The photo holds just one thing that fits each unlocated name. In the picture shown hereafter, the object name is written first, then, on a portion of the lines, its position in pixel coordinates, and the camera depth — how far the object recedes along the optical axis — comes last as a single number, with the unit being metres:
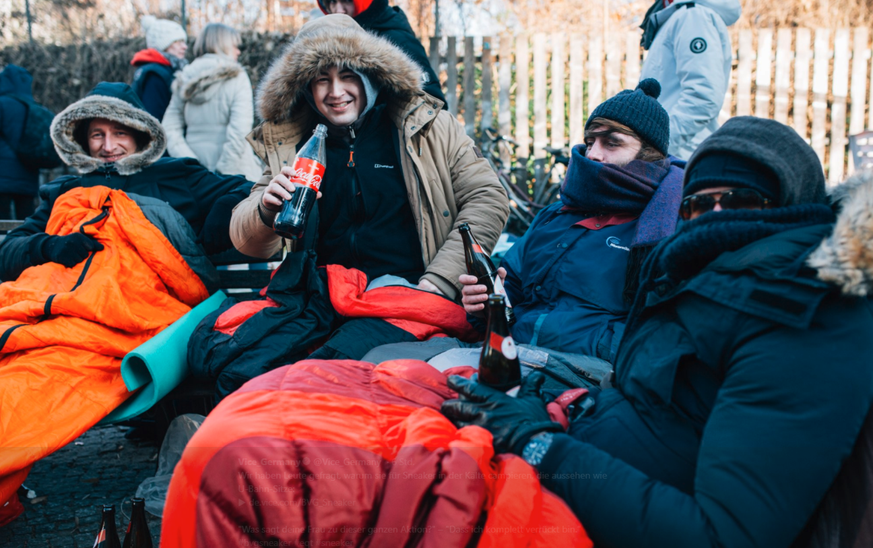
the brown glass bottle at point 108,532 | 1.95
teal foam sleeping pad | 2.56
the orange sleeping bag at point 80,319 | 2.37
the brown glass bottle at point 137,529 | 2.06
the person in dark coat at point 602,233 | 2.22
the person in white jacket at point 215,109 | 4.98
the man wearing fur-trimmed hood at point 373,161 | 2.91
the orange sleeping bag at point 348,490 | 1.27
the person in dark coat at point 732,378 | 1.14
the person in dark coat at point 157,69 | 5.39
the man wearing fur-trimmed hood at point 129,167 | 3.35
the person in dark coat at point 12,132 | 5.16
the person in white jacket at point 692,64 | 3.56
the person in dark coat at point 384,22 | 3.79
